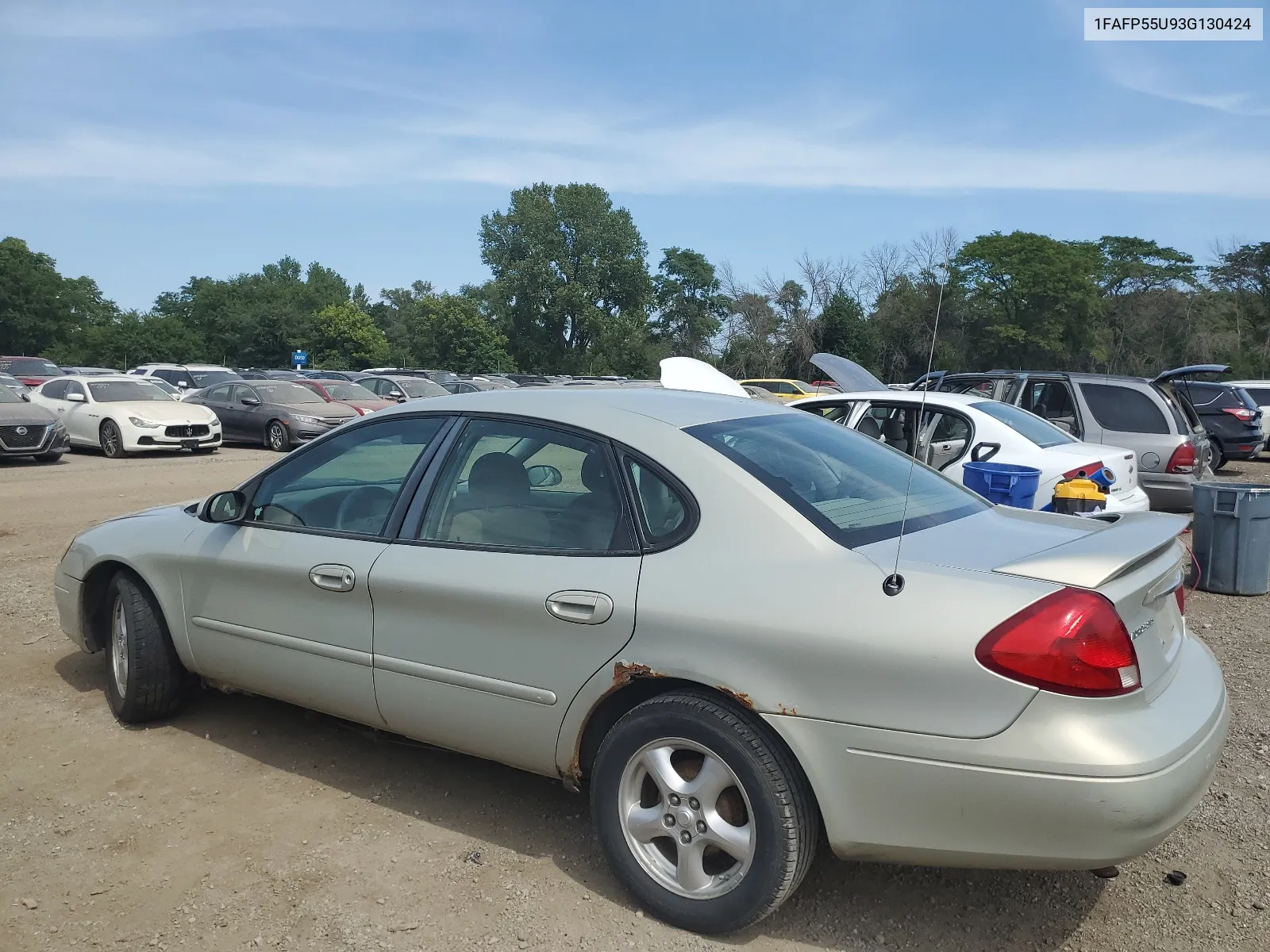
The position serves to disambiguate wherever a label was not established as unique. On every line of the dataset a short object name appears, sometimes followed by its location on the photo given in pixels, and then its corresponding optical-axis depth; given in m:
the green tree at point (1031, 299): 58.59
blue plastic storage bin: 6.23
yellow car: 30.38
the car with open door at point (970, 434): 7.75
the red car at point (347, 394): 22.09
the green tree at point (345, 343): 85.25
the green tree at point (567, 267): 68.81
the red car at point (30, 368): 30.08
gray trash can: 7.59
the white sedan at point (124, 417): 17.84
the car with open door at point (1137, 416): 10.23
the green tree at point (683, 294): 68.81
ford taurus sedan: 2.48
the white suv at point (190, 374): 30.73
